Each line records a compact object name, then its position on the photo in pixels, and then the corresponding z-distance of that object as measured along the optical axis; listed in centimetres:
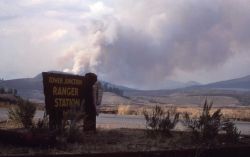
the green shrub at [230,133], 1919
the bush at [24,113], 1922
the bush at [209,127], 1878
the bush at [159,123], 2043
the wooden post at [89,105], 2047
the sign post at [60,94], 1889
